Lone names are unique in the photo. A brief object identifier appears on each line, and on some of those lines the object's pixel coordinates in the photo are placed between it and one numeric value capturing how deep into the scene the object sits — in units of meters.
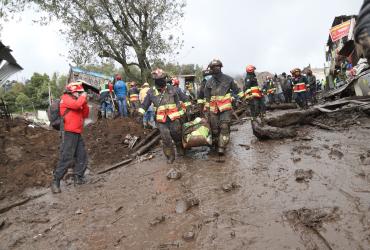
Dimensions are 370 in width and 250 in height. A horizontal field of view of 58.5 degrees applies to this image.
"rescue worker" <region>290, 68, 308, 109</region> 12.76
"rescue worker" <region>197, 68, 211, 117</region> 7.34
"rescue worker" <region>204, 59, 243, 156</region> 6.70
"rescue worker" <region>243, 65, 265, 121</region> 10.30
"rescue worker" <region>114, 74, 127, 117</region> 12.79
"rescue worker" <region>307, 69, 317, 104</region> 15.49
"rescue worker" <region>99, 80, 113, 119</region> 13.63
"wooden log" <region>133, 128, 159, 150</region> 8.99
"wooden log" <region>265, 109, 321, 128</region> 8.45
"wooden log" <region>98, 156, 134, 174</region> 7.45
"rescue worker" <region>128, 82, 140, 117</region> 13.48
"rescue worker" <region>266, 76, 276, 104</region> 19.14
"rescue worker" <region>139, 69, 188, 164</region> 6.80
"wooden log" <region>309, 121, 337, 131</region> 8.02
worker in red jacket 6.13
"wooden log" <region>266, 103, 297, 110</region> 14.95
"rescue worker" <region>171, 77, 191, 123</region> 7.03
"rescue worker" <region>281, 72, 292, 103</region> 17.50
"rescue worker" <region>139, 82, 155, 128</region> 10.95
